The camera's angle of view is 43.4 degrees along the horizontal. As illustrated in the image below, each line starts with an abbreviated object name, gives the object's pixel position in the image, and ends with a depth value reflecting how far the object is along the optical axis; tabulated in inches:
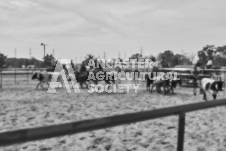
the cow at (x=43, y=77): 629.3
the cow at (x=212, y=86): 406.9
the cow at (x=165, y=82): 518.6
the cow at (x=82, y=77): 637.9
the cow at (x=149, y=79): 563.1
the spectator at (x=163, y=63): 694.8
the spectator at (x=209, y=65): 622.5
